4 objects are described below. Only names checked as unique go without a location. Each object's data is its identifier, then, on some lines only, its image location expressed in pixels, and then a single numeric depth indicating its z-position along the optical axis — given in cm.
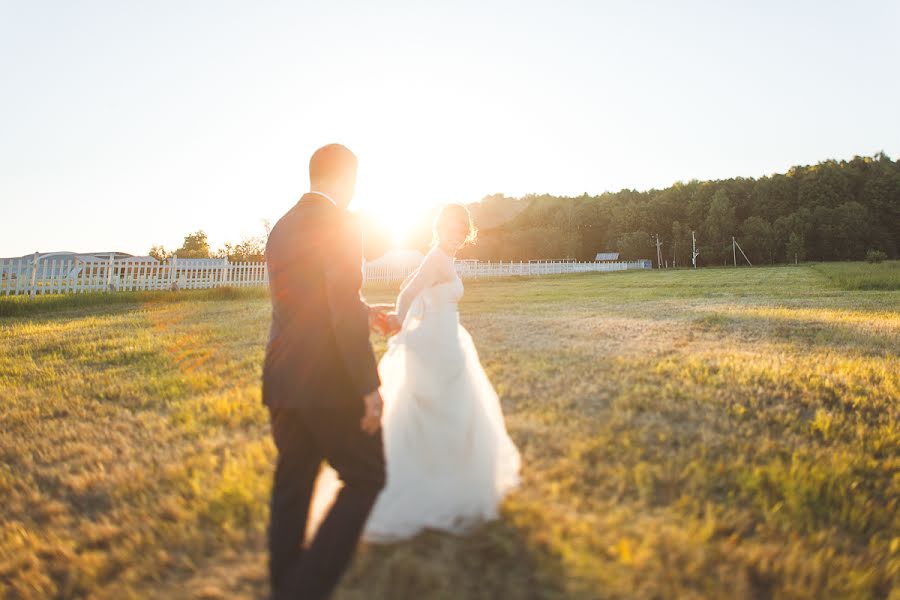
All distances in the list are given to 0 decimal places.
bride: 271
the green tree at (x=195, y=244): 7138
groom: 217
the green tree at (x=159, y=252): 7246
